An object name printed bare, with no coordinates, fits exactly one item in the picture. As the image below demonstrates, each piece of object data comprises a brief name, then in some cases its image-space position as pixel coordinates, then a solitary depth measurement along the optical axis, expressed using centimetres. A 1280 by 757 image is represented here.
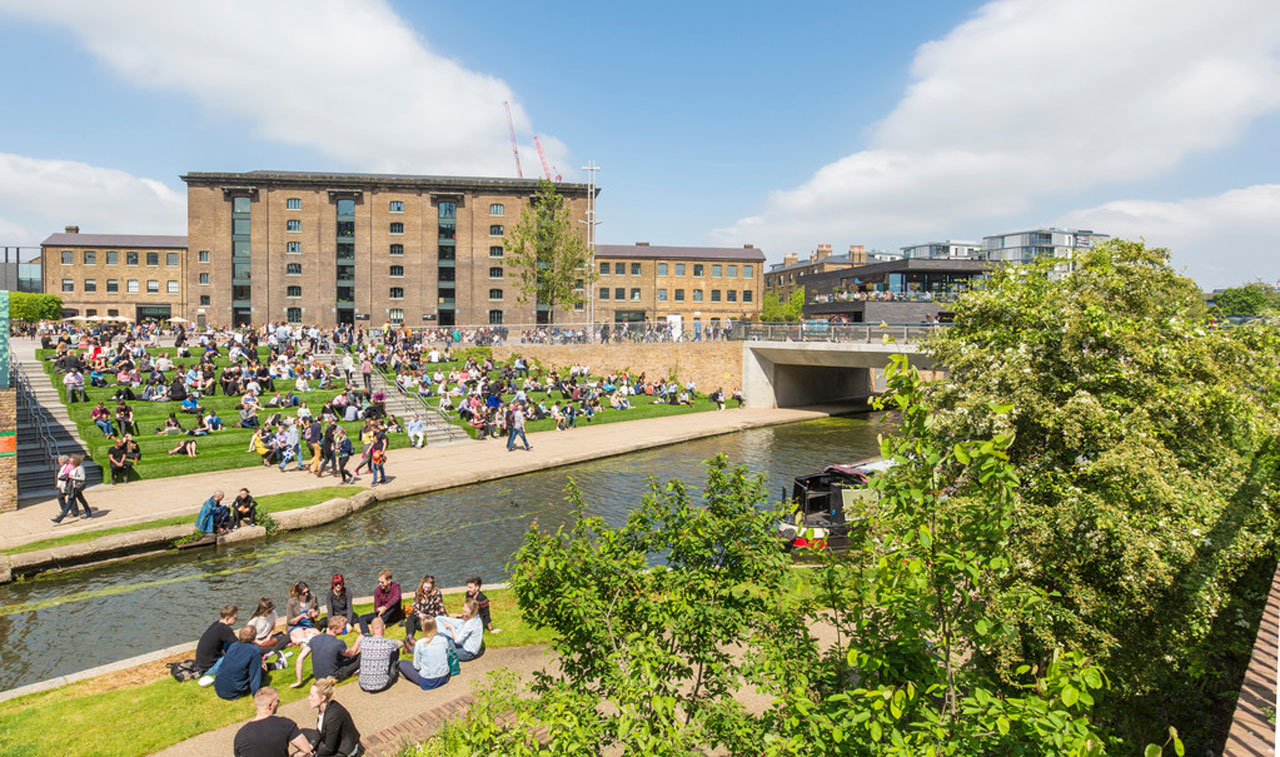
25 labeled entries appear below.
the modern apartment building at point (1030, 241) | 11984
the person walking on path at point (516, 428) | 2714
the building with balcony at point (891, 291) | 6012
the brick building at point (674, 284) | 7638
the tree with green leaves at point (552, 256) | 4666
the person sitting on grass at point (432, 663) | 946
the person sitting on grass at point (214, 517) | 1617
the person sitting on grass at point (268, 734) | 707
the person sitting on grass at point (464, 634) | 1027
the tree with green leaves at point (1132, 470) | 715
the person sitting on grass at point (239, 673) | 915
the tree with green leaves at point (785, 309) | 7981
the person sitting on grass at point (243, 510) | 1675
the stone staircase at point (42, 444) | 1936
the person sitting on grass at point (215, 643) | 966
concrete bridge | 4000
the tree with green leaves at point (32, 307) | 5500
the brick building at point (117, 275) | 6391
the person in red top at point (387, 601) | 1135
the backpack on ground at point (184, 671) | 958
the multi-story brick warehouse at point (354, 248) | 5816
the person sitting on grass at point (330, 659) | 939
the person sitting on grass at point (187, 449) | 2256
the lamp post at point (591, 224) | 5056
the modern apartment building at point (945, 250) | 11159
